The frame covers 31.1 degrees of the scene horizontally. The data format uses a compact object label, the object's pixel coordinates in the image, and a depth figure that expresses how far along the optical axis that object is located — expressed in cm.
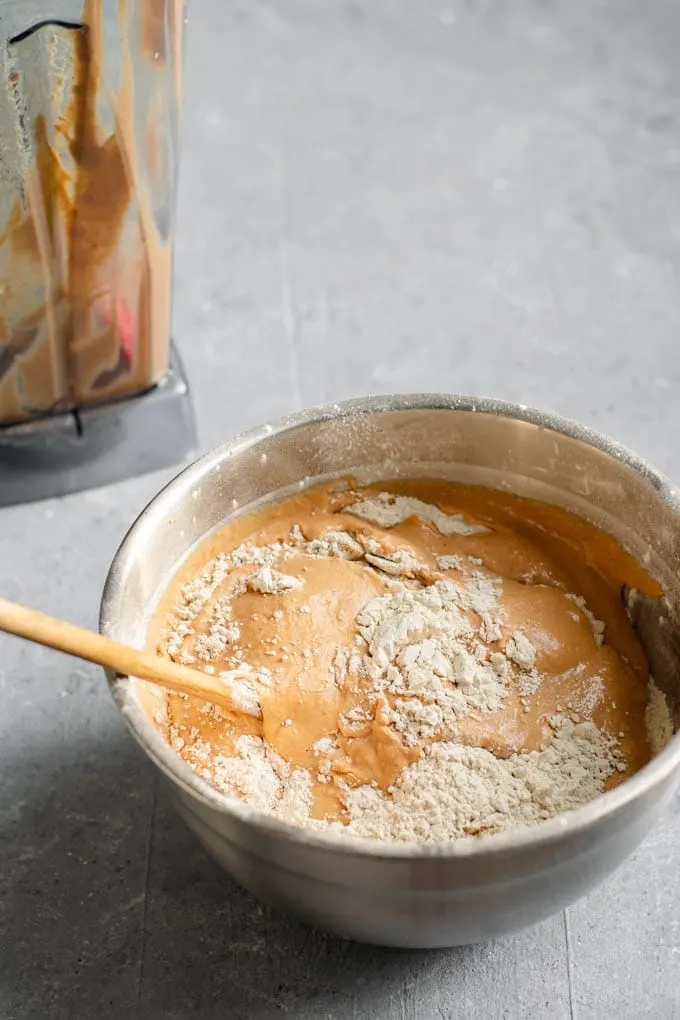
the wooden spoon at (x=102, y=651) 106
